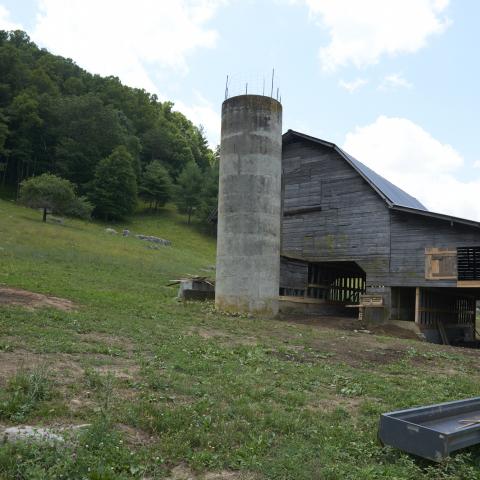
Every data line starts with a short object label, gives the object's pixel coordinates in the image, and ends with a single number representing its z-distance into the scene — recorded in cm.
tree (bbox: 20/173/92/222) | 4125
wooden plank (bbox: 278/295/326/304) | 2380
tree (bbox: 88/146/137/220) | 5581
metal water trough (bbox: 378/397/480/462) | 568
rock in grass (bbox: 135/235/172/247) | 4572
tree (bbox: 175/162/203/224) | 6309
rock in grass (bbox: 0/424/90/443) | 523
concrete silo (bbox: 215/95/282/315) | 2036
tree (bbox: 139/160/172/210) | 6425
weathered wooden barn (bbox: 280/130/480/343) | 2075
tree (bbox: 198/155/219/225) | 6100
